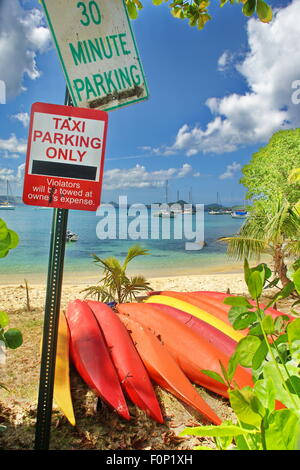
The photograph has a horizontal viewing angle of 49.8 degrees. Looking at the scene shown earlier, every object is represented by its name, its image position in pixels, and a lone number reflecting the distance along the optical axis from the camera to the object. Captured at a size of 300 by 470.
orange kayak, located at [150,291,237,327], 3.23
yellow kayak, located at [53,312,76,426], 2.03
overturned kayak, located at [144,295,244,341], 2.92
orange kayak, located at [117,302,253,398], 2.39
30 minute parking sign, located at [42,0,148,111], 1.17
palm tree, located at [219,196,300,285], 5.09
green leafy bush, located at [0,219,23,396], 0.80
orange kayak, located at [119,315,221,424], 2.16
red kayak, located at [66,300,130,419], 2.12
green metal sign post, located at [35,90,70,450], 1.35
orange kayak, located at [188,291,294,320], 3.62
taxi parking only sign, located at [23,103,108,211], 1.25
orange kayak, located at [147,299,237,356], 2.72
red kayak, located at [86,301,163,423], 2.14
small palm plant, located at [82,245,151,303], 4.96
